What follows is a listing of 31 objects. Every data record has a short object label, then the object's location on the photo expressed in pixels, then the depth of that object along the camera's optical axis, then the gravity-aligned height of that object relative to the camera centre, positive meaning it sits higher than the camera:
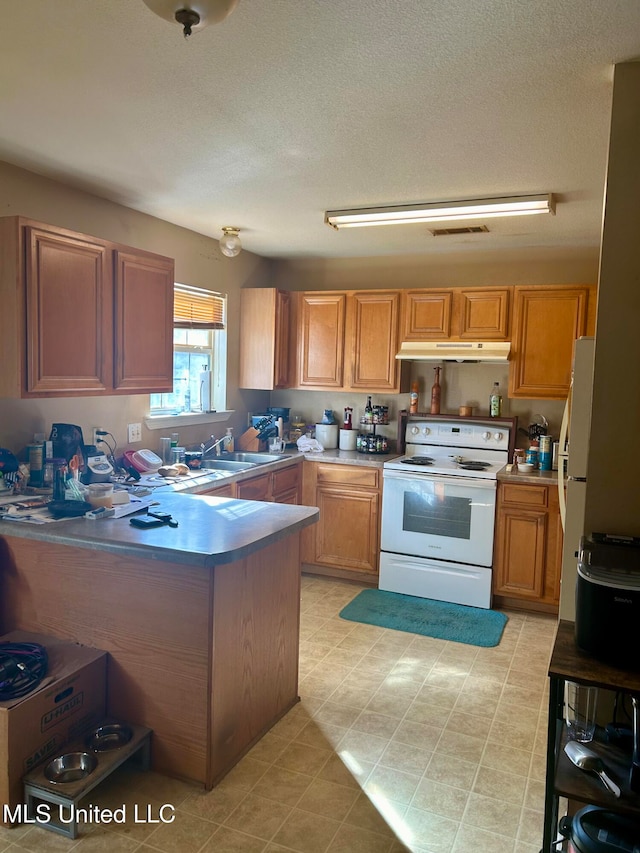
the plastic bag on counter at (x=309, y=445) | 4.81 -0.54
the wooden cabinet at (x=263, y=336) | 4.79 +0.29
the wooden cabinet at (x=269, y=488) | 3.79 -0.74
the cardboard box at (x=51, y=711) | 2.06 -1.21
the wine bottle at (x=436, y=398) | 4.75 -0.14
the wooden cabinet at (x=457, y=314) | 4.29 +0.46
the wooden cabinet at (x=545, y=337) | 4.10 +0.31
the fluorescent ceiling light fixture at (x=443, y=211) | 3.19 +0.91
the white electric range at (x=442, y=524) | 4.12 -0.97
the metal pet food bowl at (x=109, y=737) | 2.27 -1.36
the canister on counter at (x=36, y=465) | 3.01 -0.48
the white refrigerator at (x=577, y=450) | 2.30 -0.25
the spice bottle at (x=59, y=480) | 2.72 -0.49
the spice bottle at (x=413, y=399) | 4.80 -0.16
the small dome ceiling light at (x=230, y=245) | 3.84 +0.79
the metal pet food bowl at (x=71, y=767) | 2.10 -1.37
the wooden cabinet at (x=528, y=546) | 3.98 -1.06
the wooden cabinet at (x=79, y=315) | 2.63 +0.25
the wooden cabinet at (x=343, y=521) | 4.50 -1.05
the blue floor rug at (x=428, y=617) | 3.71 -1.50
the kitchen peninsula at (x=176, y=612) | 2.27 -0.94
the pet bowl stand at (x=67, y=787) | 2.01 -1.37
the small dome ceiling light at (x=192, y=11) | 1.25 +0.73
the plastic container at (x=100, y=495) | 2.70 -0.55
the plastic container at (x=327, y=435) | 5.04 -0.48
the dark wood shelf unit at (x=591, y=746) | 1.57 -1.01
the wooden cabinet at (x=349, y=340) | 4.63 +0.28
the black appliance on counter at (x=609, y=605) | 1.70 -0.61
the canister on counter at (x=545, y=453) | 4.18 -0.47
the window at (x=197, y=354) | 4.28 +0.13
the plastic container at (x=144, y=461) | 3.62 -0.53
